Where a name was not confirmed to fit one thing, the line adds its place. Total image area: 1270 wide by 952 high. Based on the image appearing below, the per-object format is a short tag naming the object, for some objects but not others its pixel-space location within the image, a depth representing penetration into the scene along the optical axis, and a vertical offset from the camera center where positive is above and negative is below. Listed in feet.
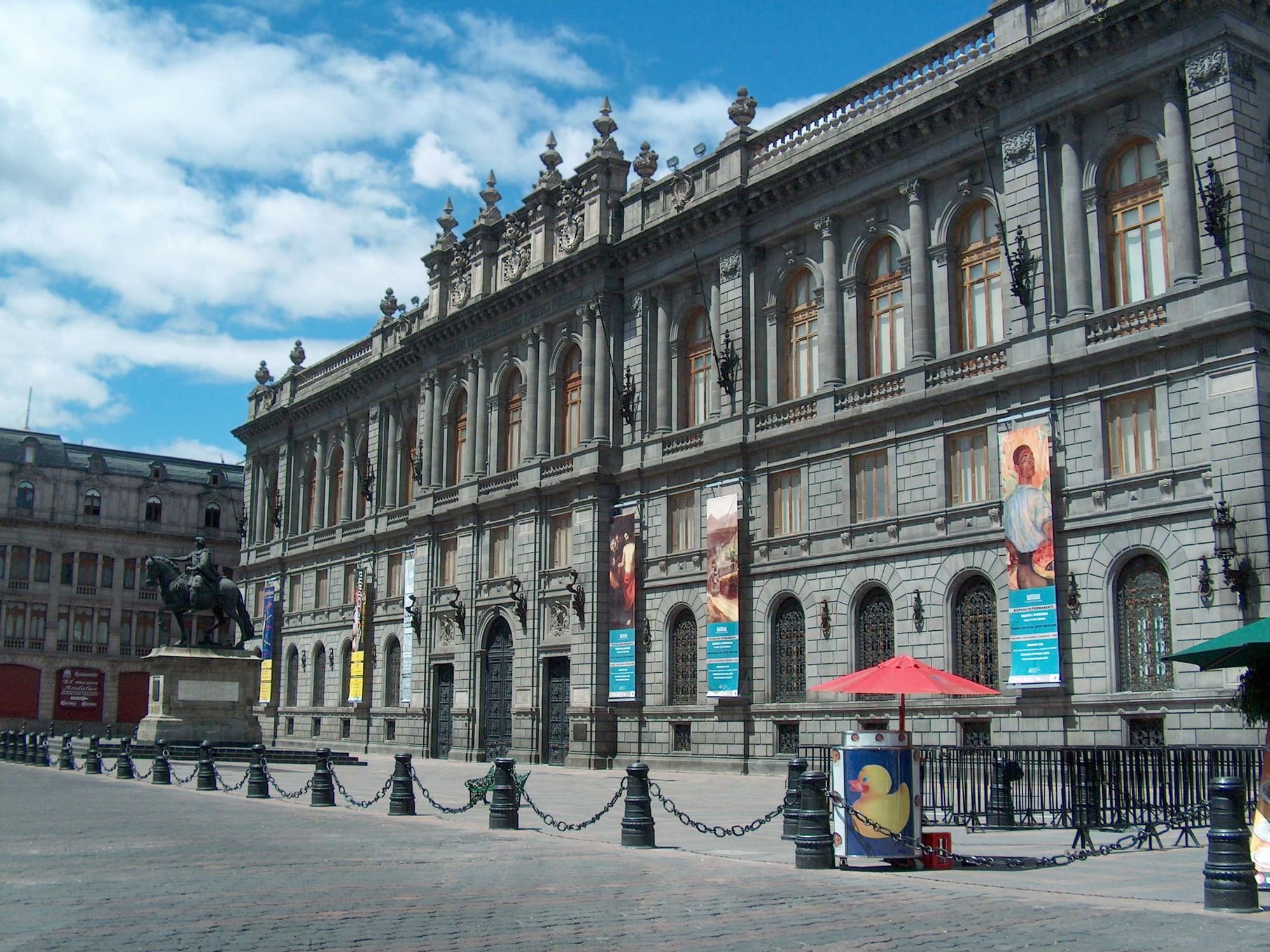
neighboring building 270.87 +25.08
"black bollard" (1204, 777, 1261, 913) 39.78 -4.91
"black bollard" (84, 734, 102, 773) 117.08 -6.08
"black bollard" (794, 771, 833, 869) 51.75 -5.34
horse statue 139.03 +9.82
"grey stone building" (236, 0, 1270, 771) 90.27 +24.47
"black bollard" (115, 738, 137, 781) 108.68 -6.16
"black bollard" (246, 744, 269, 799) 89.04 -6.02
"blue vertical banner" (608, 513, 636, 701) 135.13 +8.42
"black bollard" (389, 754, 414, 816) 75.05 -5.69
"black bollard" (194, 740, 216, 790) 95.14 -5.74
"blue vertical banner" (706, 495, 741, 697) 122.21 +8.32
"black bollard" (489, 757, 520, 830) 67.15 -5.55
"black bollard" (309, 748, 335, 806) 81.25 -5.80
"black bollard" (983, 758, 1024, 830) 68.49 -5.48
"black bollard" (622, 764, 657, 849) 58.90 -5.47
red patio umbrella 60.95 +0.52
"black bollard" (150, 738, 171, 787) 101.19 -5.85
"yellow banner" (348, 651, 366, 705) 184.96 +2.10
